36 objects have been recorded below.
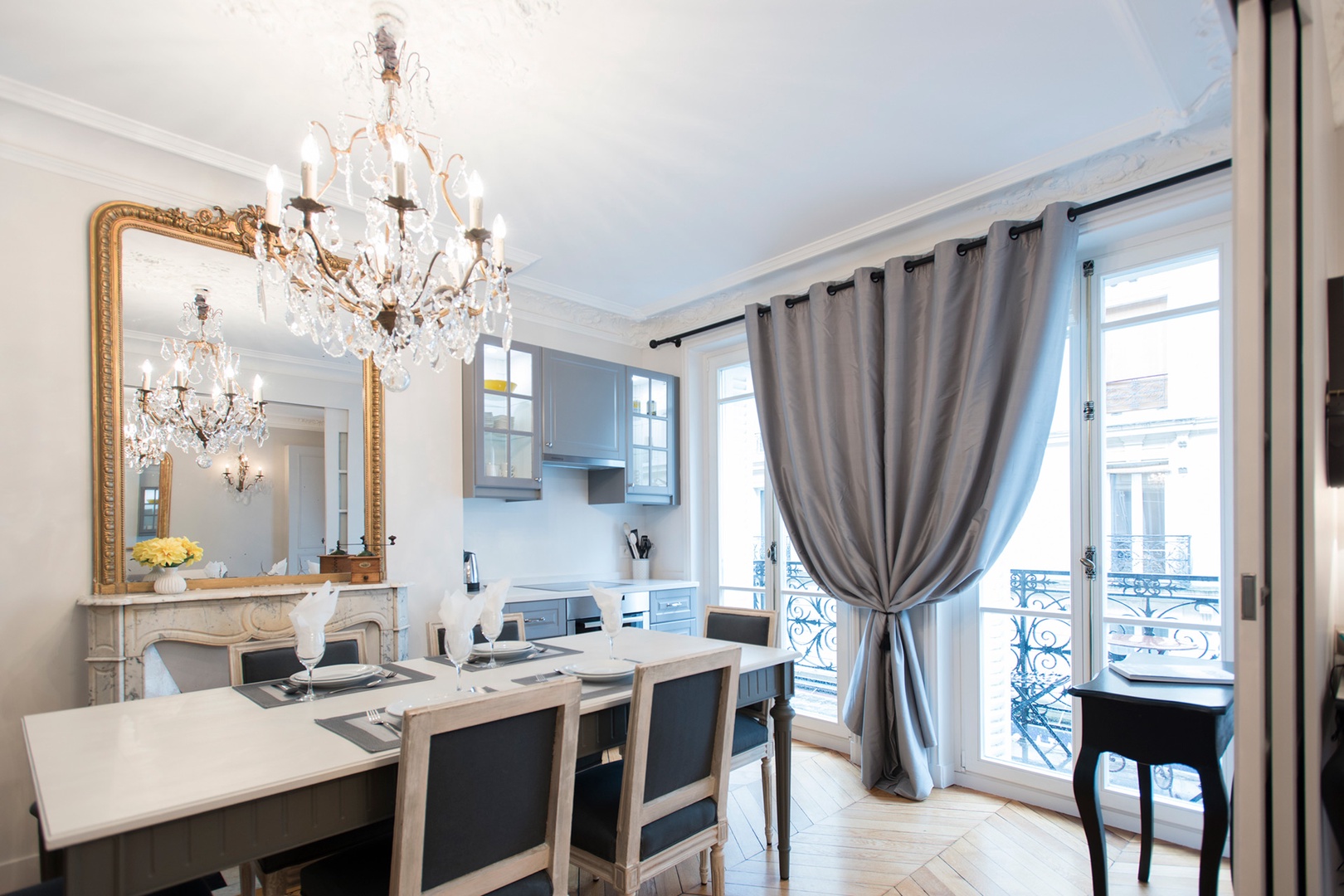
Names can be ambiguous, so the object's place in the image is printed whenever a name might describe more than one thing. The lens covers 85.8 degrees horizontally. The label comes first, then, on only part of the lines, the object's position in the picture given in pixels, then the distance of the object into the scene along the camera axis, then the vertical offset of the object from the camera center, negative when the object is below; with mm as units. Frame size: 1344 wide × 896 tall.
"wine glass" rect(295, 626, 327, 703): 1867 -502
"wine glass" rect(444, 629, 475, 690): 1883 -507
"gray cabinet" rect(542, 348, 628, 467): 4246 +246
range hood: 4285 -63
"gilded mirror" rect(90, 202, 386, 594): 2721 +127
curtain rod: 2629 +968
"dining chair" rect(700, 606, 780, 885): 2596 -1026
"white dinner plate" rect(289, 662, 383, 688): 2051 -653
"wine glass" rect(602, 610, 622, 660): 2332 -556
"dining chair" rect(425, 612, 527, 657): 2791 -730
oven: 4031 -933
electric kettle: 4008 -674
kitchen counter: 3914 -813
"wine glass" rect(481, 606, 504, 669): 2217 -525
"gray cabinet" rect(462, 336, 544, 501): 3846 +164
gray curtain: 3016 +77
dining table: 1198 -638
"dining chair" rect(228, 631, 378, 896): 1813 -721
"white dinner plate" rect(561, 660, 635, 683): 2096 -648
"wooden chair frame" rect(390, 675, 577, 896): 1379 -679
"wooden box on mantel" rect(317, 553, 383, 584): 3266 -511
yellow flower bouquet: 2727 -375
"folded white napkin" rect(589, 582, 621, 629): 2336 -501
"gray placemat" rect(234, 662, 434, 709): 1921 -669
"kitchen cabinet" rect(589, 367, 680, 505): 4605 +11
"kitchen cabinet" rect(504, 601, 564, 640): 3795 -888
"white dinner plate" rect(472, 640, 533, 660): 2496 -690
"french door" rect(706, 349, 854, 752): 4008 -699
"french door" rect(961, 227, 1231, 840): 2744 -329
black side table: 1868 -759
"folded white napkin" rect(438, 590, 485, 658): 1884 -441
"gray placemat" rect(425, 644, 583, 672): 2346 -704
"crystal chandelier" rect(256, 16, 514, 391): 2002 +568
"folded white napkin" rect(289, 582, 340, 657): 1851 -427
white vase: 2738 -487
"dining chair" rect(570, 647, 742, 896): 1829 -912
